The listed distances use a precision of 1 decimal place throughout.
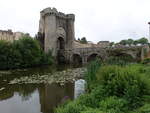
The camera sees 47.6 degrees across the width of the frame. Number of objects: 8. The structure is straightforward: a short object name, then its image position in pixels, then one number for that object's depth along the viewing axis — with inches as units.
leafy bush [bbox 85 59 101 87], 386.0
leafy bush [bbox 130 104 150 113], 181.3
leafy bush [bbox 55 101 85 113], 209.8
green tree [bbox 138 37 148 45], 2955.2
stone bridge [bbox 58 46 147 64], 1391.4
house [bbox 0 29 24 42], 2406.4
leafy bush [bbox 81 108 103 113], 190.9
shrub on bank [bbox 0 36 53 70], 1216.2
